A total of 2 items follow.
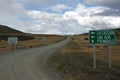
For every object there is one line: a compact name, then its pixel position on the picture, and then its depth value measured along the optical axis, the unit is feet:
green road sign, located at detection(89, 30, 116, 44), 35.98
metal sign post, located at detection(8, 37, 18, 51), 96.66
